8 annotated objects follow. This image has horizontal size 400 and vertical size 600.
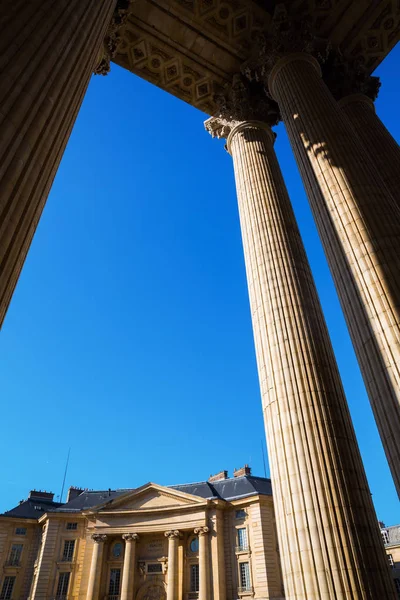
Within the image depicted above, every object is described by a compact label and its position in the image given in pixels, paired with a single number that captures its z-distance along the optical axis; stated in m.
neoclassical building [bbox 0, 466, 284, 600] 36.16
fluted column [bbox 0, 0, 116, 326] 4.70
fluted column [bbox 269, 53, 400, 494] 7.25
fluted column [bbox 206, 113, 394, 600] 6.37
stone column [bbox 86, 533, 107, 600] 37.50
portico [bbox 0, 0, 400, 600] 5.74
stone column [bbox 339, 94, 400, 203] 11.59
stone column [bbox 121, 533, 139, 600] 37.34
